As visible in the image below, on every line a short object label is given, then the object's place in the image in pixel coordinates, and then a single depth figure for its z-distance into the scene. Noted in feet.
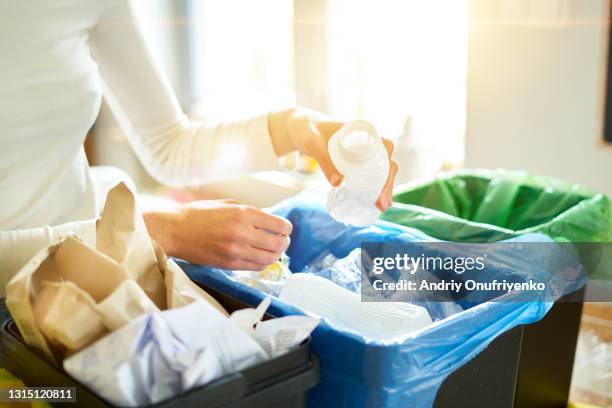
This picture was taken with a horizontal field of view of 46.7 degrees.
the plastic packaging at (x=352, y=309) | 2.29
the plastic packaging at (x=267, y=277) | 2.66
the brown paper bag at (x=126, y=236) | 1.96
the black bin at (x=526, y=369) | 2.35
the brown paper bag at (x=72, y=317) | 1.67
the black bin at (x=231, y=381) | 1.62
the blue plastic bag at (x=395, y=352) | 1.95
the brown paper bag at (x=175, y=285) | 1.98
